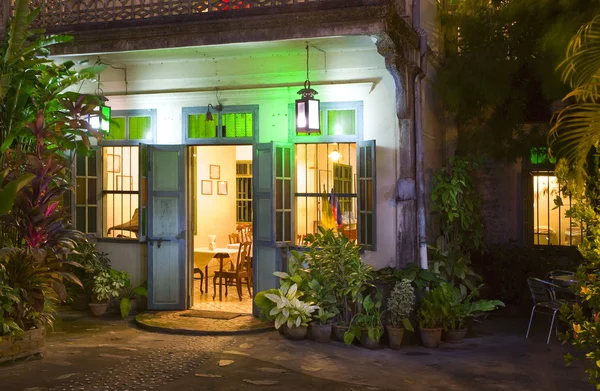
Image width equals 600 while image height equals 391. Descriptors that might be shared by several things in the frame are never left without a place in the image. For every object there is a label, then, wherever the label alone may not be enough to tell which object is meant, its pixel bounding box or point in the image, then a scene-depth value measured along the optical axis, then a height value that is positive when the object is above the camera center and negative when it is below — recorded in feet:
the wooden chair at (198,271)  42.18 -3.55
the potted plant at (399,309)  29.86 -4.19
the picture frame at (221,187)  51.40 +1.67
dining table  41.34 -2.59
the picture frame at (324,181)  34.99 +1.38
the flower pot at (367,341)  29.81 -5.47
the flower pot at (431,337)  30.19 -5.39
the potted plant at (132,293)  36.99 -4.24
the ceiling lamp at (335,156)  35.50 +2.67
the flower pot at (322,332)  30.63 -5.22
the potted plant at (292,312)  30.81 -4.42
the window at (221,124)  35.83 +4.40
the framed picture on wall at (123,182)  39.22 +1.61
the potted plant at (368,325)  29.76 -4.89
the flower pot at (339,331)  30.60 -5.18
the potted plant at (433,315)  30.25 -4.53
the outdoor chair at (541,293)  31.01 -3.76
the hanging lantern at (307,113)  32.37 +4.39
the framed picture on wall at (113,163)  39.29 +2.66
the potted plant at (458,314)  30.83 -4.57
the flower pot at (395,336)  29.81 -5.27
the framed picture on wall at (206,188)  49.39 +1.58
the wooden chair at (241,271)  40.07 -3.45
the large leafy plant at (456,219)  33.81 -0.50
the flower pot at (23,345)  26.48 -5.03
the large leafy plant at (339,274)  30.55 -2.77
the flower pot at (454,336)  30.96 -5.49
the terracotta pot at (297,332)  30.97 -5.28
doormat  35.07 -5.16
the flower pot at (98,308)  36.27 -4.89
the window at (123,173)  38.01 +2.12
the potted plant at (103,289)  36.22 -3.95
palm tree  17.93 +2.60
